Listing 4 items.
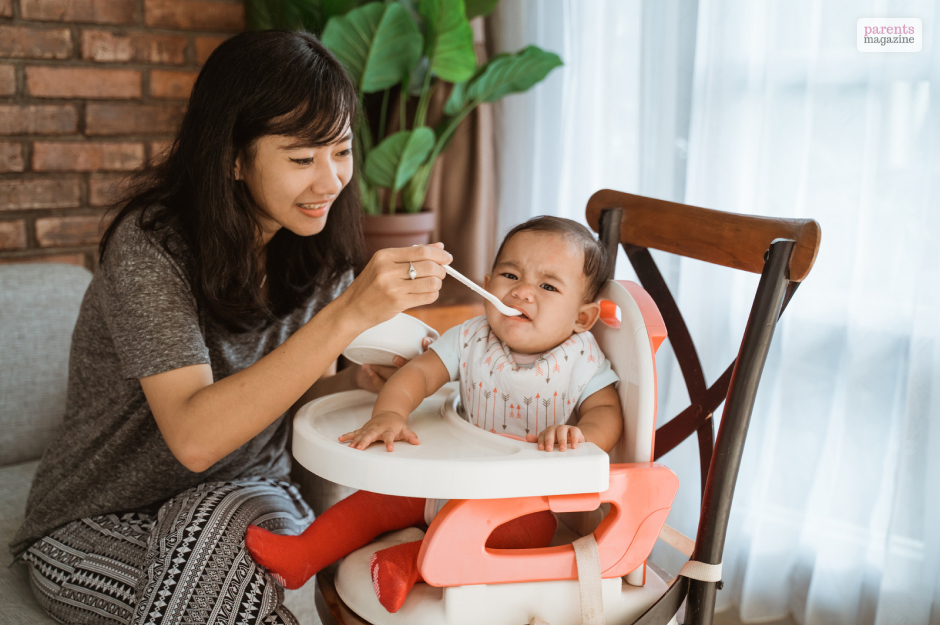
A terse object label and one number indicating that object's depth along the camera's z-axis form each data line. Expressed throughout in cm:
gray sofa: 147
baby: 88
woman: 89
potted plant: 164
